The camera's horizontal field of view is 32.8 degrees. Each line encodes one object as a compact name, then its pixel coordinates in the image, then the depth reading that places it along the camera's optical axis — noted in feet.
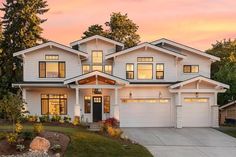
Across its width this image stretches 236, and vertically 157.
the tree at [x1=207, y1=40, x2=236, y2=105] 149.18
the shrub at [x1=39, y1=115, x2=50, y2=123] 97.91
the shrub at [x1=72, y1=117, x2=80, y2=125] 94.86
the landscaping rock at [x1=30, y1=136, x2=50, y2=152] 64.80
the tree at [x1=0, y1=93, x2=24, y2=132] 71.87
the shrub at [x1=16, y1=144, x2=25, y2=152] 63.93
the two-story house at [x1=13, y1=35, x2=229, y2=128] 112.57
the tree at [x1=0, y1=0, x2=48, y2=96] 149.79
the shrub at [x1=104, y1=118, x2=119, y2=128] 89.36
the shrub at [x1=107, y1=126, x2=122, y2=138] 81.41
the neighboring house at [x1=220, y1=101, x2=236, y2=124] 144.97
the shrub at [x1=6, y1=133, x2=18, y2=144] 65.54
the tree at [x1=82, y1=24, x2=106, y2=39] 196.88
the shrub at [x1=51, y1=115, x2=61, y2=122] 99.09
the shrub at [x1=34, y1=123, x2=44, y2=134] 70.28
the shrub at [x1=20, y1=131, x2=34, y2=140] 67.51
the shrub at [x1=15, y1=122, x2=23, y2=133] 69.12
